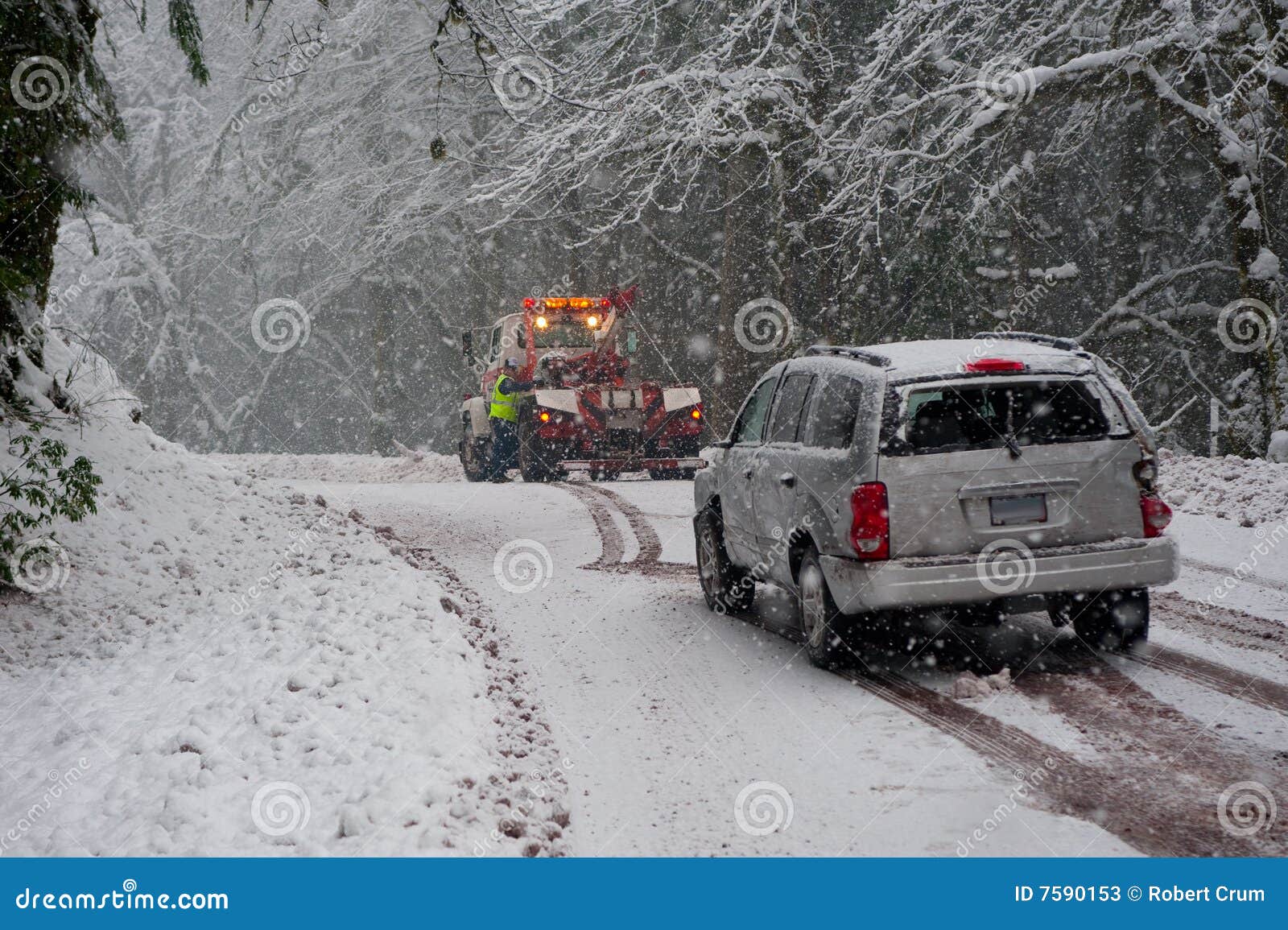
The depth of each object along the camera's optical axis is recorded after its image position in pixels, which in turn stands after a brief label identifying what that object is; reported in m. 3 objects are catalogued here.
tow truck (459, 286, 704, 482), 19.34
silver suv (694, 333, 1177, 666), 6.54
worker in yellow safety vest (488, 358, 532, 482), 20.16
